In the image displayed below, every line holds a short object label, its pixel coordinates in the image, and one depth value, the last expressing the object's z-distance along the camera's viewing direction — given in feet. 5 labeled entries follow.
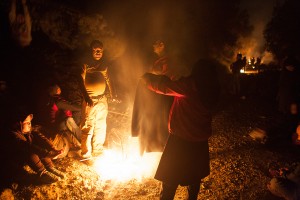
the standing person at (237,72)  37.60
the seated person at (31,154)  13.42
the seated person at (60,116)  17.16
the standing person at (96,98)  15.14
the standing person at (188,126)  9.40
